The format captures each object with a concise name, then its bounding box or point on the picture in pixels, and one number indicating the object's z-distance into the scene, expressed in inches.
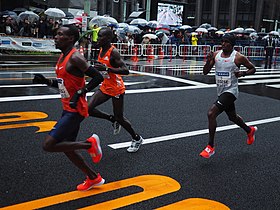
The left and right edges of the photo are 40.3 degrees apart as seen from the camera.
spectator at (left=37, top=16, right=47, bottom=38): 829.8
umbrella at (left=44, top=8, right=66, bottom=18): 904.3
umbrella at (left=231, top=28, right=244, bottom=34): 1397.6
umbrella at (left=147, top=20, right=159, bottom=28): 1112.8
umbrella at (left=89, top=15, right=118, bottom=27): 877.2
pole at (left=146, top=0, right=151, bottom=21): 1276.5
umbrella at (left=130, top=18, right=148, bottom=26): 1131.9
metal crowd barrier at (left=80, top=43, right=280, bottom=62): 891.4
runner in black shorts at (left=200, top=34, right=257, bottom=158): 229.5
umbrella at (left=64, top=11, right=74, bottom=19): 1078.0
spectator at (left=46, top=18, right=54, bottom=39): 849.5
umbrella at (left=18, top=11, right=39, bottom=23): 891.6
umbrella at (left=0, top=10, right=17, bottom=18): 932.3
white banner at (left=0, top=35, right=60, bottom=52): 753.0
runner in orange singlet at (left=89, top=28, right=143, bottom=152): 221.0
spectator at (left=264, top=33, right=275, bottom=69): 831.3
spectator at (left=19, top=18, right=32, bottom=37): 828.6
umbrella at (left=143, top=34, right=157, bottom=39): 956.6
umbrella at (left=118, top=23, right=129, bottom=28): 1017.5
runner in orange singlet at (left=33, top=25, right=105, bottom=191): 161.9
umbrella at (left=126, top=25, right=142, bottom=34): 1021.2
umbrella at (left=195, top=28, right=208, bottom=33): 1338.3
